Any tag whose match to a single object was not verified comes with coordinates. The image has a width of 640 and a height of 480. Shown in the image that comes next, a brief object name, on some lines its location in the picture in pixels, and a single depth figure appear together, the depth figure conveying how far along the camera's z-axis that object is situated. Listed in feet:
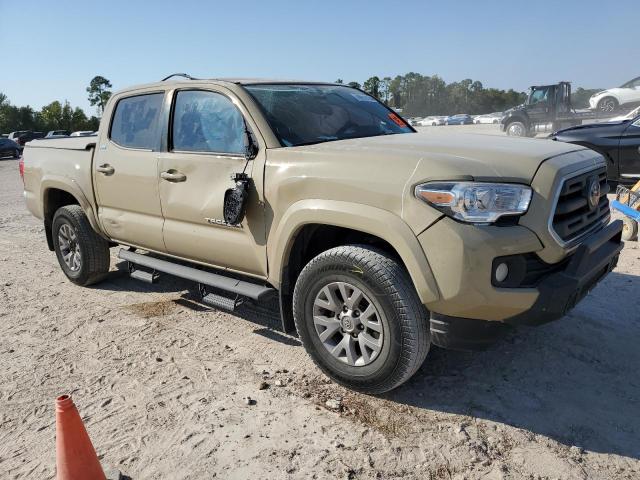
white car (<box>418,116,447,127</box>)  223.12
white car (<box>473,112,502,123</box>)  206.15
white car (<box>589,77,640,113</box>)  71.15
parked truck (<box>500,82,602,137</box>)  72.08
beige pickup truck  8.99
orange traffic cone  7.96
